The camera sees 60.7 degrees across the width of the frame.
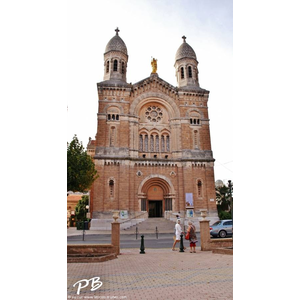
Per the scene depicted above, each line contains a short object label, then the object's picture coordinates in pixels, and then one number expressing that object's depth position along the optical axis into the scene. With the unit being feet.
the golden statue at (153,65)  114.83
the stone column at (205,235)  41.19
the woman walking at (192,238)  38.83
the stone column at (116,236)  38.01
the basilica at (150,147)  95.30
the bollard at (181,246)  40.10
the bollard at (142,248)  39.11
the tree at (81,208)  129.39
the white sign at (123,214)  91.09
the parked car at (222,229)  61.35
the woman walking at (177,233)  40.98
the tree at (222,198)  137.28
